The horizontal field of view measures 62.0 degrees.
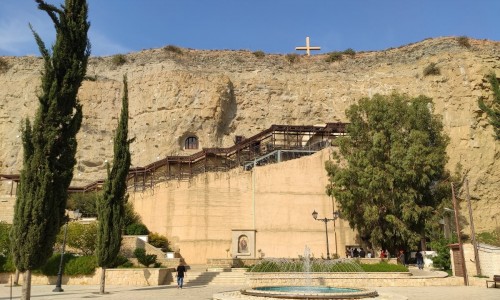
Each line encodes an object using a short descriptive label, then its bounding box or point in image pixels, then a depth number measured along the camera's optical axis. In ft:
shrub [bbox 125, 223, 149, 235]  90.89
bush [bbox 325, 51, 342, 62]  155.94
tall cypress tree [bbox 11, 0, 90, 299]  36.58
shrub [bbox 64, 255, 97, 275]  66.85
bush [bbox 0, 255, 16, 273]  69.72
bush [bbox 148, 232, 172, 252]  89.81
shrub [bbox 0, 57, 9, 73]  148.97
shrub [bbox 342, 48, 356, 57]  157.58
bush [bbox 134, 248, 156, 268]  71.01
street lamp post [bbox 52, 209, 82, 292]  55.96
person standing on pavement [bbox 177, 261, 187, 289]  58.23
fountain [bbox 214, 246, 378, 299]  43.49
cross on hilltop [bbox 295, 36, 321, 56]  159.53
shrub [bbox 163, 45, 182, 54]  151.02
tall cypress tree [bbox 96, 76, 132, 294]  57.36
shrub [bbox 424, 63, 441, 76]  135.54
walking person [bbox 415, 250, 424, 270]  77.01
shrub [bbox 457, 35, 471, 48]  138.10
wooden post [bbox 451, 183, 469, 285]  59.31
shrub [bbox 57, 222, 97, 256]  77.30
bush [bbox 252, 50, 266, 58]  155.63
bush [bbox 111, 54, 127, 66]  152.56
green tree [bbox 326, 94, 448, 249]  82.53
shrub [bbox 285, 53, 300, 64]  155.20
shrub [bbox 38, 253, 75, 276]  68.03
